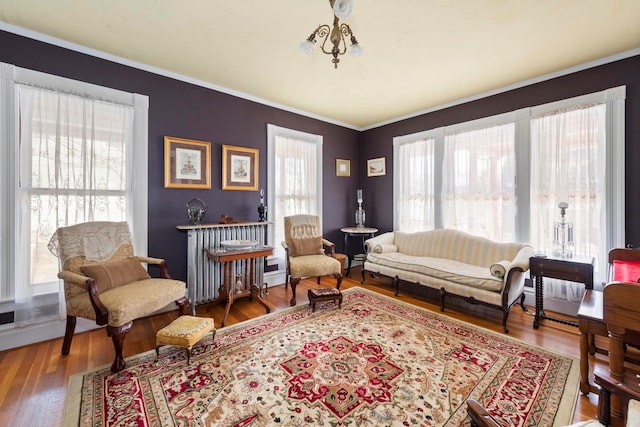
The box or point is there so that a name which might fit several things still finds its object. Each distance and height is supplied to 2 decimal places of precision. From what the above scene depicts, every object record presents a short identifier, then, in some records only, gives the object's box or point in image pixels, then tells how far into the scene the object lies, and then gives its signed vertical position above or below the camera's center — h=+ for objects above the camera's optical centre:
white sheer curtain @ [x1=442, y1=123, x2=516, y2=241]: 3.49 +0.41
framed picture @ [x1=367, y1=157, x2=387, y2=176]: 5.01 +0.87
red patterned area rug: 1.55 -1.17
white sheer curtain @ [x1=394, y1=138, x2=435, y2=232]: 4.31 +0.45
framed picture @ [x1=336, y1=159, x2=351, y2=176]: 5.06 +0.86
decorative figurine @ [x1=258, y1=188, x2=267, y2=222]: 3.74 +0.00
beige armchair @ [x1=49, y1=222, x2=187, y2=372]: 1.99 -0.59
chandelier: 1.60 +1.21
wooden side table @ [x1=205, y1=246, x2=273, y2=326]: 2.94 -0.72
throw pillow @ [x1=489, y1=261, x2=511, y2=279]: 2.78 -0.60
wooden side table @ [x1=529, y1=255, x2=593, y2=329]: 2.48 -0.58
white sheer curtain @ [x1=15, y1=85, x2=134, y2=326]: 2.38 +0.34
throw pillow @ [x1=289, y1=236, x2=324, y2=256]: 3.75 -0.49
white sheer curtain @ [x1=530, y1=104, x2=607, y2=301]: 2.86 +0.37
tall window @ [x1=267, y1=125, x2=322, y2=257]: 4.08 +0.59
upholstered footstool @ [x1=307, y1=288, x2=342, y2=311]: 3.03 -0.96
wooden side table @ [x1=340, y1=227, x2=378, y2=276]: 4.65 -0.45
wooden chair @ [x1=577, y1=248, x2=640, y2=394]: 1.63 -0.70
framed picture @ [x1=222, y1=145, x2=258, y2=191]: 3.60 +0.62
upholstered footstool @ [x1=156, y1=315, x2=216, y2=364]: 2.02 -0.94
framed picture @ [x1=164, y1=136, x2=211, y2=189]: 3.14 +0.60
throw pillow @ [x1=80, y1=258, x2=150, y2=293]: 2.20 -0.53
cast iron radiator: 3.06 -0.58
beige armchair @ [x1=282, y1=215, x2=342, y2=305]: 3.36 -0.56
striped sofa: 2.77 -0.67
